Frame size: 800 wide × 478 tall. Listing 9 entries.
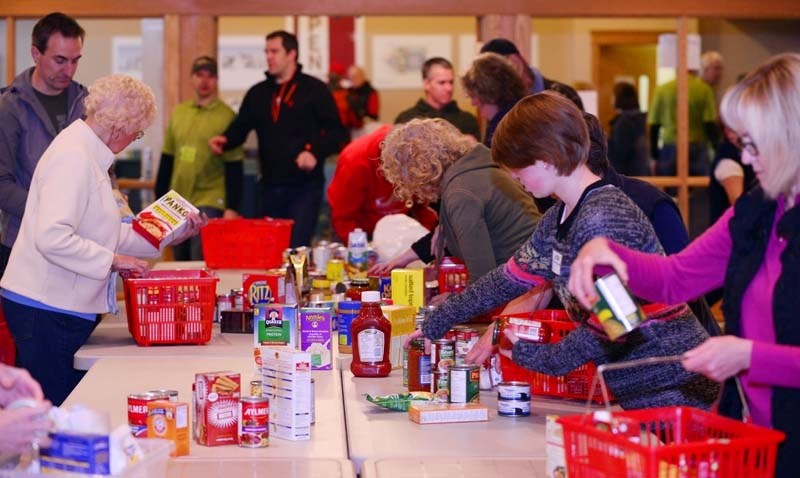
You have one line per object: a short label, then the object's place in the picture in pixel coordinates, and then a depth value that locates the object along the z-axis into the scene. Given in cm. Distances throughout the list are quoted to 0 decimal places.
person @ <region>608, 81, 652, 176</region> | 873
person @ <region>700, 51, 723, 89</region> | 866
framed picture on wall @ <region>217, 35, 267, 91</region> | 1277
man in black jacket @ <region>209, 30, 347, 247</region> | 756
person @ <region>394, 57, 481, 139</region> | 756
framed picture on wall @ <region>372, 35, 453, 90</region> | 1297
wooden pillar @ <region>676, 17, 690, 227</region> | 840
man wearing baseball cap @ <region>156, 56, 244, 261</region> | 765
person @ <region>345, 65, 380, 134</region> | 1126
